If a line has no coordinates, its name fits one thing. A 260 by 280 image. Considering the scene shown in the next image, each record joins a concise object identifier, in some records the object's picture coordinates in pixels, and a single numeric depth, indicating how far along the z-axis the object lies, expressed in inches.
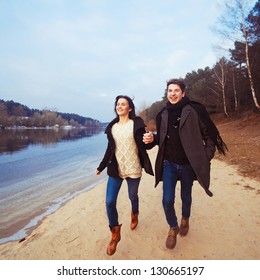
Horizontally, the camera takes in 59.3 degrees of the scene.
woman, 119.3
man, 108.0
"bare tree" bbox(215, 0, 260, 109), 552.7
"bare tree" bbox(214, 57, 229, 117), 1034.4
